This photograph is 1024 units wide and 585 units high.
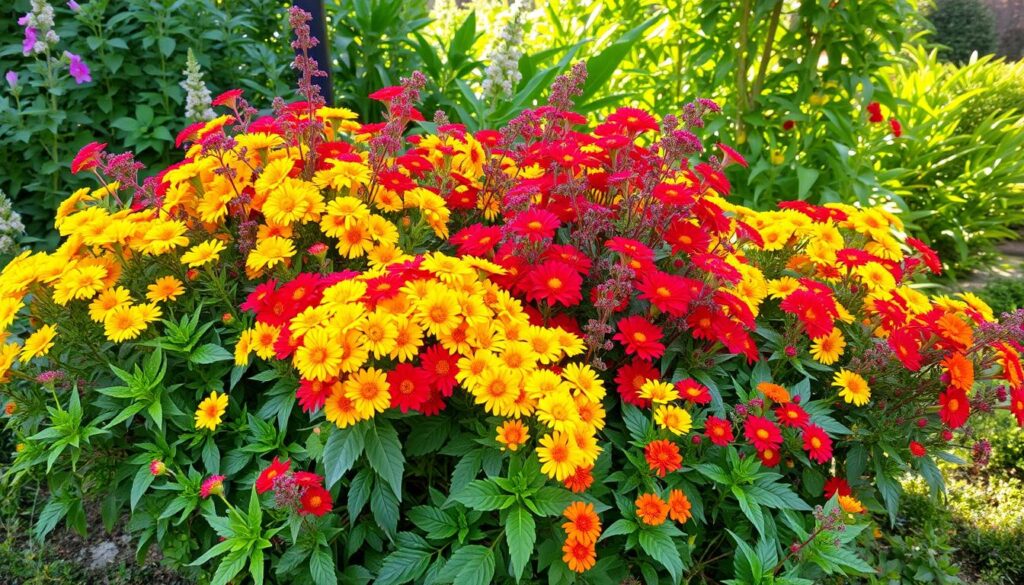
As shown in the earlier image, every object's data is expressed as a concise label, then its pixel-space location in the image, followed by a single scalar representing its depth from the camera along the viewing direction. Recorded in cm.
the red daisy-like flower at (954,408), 153
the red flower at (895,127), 349
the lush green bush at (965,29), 950
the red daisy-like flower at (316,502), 129
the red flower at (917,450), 157
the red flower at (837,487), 162
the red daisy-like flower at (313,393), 129
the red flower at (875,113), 338
